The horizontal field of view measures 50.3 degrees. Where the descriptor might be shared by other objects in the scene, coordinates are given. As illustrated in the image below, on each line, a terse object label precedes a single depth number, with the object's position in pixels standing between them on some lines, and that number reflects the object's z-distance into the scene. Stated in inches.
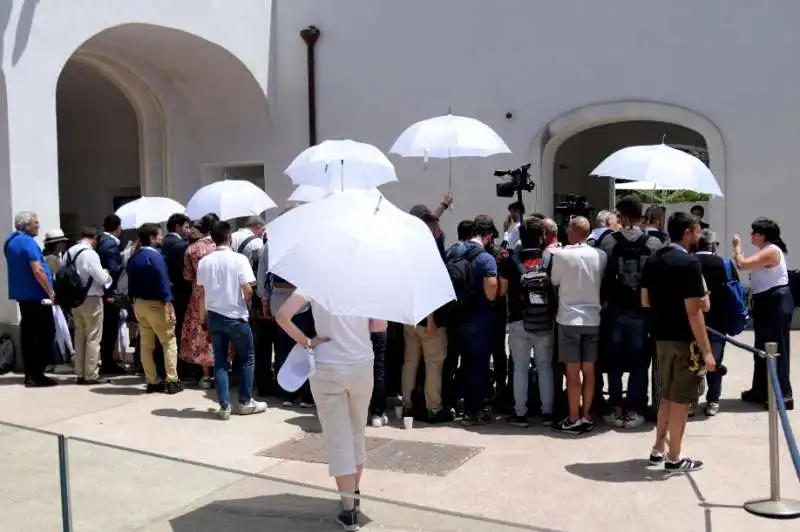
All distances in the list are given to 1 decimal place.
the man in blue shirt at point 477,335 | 265.0
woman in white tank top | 273.1
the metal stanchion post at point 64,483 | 145.9
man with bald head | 252.4
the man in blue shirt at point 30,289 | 330.6
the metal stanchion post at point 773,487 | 190.2
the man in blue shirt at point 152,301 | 306.5
